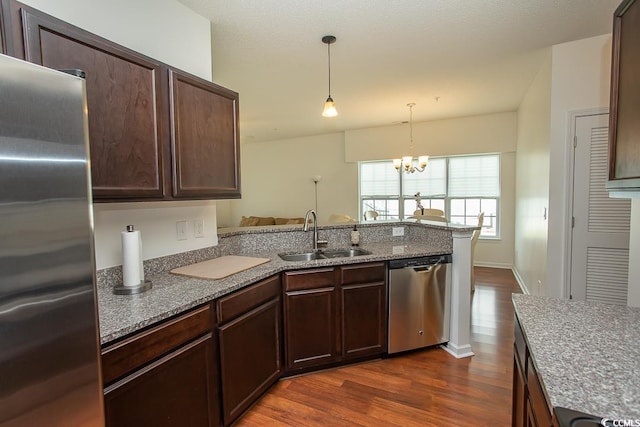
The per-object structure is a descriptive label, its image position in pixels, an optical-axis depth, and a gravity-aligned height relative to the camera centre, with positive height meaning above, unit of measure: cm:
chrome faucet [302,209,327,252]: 282 -34
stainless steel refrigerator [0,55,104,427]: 68 -13
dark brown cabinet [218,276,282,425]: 174 -91
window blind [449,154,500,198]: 568 +35
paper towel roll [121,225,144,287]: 162 -31
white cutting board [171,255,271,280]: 193 -47
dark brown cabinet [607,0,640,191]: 110 +35
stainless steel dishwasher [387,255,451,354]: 254 -89
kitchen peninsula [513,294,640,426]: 78 -50
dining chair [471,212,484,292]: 385 -52
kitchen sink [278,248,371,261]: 271 -52
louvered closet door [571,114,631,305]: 273 -29
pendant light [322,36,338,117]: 263 +78
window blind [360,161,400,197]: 655 +35
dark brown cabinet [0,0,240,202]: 121 +44
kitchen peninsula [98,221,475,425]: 129 -67
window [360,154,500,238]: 574 +13
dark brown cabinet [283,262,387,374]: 229 -91
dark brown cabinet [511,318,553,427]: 91 -68
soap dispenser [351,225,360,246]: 297 -39
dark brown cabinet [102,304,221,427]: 118 -77
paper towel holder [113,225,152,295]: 159 -46
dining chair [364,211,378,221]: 624 -38
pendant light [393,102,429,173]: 482 +53
